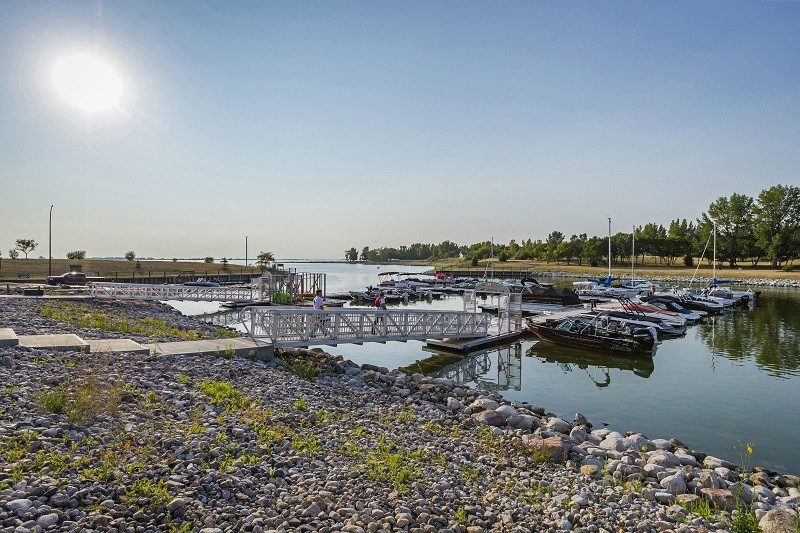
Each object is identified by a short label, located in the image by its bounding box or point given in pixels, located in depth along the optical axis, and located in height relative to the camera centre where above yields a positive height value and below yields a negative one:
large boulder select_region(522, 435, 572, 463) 10.13 -3.81
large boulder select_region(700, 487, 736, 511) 8.62 -4.11
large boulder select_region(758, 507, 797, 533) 7.47 -3.92
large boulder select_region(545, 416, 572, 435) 12.35 -4.11
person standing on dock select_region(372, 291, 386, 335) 21.62 -2.64
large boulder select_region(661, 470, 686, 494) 9.05 -4.05
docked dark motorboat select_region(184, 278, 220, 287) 51.93 -2.91
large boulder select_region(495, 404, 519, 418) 12.34 -3.76
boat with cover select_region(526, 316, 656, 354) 25.77 -4.07
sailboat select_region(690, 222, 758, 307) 51.14 -3.78
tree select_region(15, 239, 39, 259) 87.00 +1.59
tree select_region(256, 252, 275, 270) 88.85 -0.33
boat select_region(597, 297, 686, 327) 34.41 -3.84
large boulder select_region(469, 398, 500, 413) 13.16 -3.87
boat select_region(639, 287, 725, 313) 44.66 -3.92
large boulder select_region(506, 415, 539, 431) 12.06 -3.92
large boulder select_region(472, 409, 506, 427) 12.07 -3.86
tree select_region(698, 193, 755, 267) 117.94 +8.74
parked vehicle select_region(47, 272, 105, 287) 44.22 -2.19
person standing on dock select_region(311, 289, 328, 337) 19.11 -2.45
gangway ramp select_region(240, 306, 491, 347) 17.39 -2.87
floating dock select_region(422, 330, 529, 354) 25.08 -4.40
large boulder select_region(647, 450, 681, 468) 10.27 -4.11
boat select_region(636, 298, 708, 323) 40.22 -3.81
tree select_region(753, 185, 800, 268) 108.06 +8.87
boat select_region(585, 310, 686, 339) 31.43 -3.97
